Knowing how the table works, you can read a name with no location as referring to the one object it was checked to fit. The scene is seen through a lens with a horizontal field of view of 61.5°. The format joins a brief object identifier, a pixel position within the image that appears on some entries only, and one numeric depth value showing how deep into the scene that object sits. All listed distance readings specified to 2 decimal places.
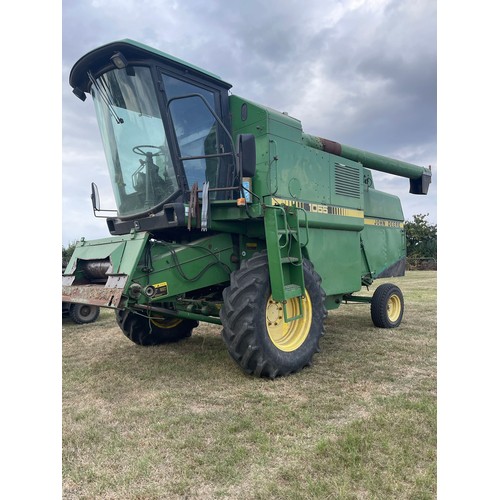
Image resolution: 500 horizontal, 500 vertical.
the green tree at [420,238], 32.28
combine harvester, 4.35
